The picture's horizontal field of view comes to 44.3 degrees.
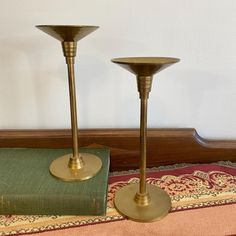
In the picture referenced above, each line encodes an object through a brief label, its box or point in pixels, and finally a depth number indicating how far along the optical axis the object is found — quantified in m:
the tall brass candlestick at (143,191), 0.44
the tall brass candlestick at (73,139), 0.48
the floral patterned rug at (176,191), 0.49
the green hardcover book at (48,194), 0.50
